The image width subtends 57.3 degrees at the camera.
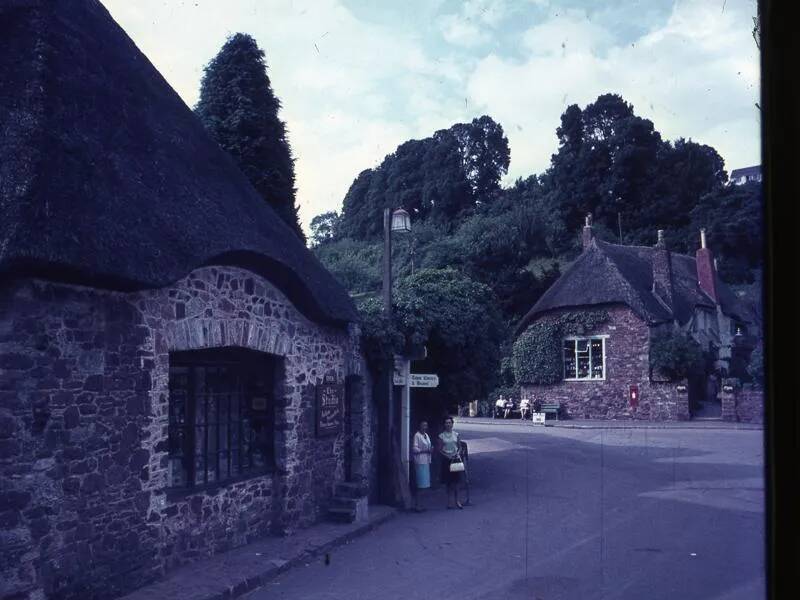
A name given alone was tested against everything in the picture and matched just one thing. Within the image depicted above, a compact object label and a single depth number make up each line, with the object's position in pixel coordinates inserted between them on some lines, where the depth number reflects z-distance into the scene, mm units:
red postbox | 29781
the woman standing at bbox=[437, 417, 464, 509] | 12586
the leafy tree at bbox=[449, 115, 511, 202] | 61781
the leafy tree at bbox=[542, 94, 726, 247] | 51562
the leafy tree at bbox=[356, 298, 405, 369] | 12578
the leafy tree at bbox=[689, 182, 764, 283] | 47188
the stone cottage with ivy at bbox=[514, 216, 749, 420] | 30016
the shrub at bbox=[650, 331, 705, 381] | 28688
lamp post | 12906
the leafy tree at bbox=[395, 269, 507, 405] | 14492
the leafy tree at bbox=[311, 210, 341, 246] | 65812
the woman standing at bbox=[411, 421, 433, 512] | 13445
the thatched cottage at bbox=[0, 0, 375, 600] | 6328
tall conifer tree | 15383
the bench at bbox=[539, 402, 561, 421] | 31578
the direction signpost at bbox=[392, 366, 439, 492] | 13250
